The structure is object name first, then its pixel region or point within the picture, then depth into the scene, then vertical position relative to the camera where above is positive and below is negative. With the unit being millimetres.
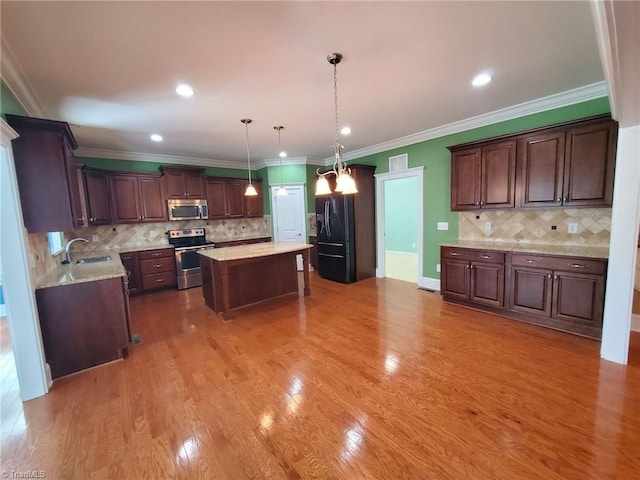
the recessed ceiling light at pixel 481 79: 2621 +1313
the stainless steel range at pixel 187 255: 5141 -674
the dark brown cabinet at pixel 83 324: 2441 -970
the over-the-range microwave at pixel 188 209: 5355 +227
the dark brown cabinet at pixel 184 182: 5273 +784
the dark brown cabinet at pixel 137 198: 4828 +452
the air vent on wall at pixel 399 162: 4922 +939
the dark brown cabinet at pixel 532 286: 2783 -956
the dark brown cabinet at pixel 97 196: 4461 +465
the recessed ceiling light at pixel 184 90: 2604 +1312
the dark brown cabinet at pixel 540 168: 2844 +477
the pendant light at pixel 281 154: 3963 +1334
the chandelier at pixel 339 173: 2221 +397
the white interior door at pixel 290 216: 6340 -4
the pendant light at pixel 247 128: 3594 +1321
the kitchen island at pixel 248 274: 3680 -882
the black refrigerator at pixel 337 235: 5160 -411
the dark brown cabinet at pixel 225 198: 5871 +470
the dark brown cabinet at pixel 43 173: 2354 +480
